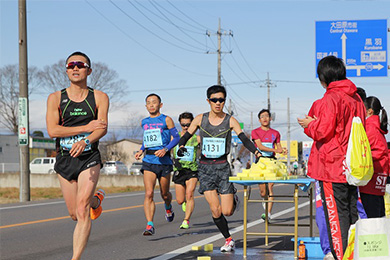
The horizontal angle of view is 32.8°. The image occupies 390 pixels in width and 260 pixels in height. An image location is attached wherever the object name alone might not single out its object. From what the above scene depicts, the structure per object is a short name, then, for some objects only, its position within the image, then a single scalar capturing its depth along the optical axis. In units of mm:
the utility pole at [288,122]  91350
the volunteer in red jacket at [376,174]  7078
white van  60656
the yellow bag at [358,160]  6000
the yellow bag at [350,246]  5770
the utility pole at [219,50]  55188
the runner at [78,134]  6902
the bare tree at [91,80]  59300
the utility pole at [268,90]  90494
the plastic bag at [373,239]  5387
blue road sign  24359
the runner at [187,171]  12359
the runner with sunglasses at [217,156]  9062
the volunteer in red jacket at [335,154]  6266
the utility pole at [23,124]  22219
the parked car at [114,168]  66500
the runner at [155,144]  11012
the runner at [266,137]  13266
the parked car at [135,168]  69050
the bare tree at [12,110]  66819
